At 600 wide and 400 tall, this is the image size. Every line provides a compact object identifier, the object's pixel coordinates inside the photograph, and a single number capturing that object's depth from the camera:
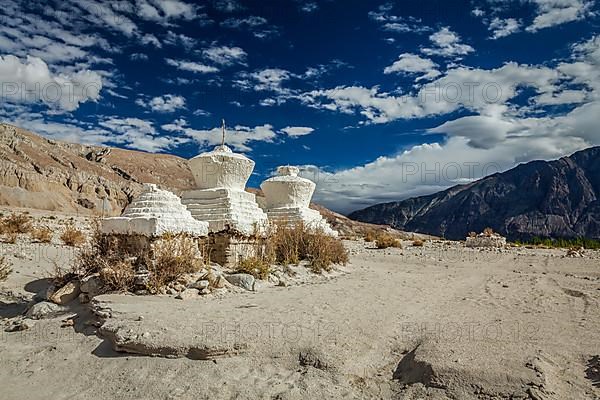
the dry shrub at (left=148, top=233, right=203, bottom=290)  7.35
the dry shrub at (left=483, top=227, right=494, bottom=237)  24.45
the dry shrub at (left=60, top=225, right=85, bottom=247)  15.68
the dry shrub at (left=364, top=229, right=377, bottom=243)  25.25
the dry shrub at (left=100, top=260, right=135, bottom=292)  7.12
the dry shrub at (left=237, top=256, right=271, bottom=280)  8.72
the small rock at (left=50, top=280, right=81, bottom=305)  7.25
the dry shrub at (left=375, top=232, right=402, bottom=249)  21.11
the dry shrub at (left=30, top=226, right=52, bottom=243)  15.63
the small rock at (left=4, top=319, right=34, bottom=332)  6.23
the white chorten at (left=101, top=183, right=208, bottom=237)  7.82
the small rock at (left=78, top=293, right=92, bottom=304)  7.07
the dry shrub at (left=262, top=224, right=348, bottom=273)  10.55
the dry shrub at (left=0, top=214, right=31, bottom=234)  17.12
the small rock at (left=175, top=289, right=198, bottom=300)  6.93
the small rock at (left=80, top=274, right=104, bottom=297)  7.16
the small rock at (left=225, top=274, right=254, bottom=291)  8.01
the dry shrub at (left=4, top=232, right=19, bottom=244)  14.40
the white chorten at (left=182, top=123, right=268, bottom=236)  9.86
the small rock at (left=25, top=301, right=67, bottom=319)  6.72
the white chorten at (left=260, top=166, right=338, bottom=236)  15.07
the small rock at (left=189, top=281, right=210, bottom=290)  7.40
